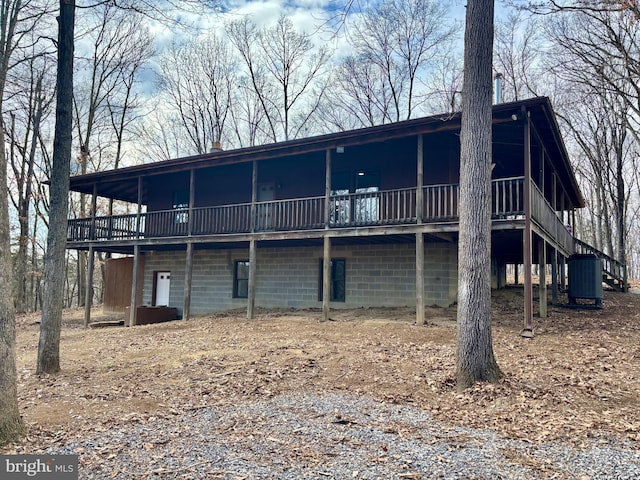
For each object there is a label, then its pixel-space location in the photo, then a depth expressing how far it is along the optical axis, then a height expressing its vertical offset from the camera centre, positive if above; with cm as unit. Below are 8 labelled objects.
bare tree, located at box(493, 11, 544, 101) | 2670 +1387
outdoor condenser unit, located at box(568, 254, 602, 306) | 1396 +0
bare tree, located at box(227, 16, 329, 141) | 3136 +1470
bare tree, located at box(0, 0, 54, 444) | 442 -71
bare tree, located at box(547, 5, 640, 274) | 1908 +970
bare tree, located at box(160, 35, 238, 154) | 3272 +1419
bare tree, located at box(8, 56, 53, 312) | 2396 +609
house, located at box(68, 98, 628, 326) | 1189 +174
